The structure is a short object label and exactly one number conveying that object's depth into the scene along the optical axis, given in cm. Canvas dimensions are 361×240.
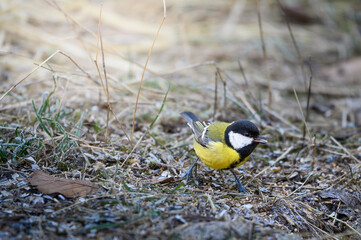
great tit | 623
